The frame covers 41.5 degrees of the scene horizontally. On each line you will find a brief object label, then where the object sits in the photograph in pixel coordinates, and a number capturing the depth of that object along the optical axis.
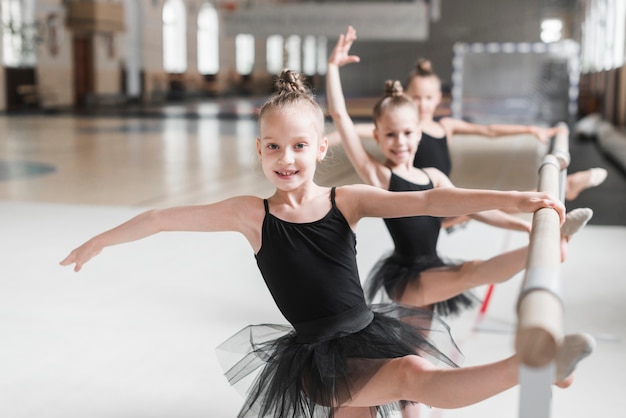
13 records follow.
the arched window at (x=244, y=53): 18.39
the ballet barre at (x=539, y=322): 0.88
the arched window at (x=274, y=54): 18.91
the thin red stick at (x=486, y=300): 3.20
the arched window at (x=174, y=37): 20.72
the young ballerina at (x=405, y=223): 2.50
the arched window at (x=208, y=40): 21.05
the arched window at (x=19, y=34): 16.53
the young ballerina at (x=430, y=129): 3.21
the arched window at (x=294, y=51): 17.50
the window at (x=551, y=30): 19.69
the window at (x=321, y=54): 18.63
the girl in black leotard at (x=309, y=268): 1.72
